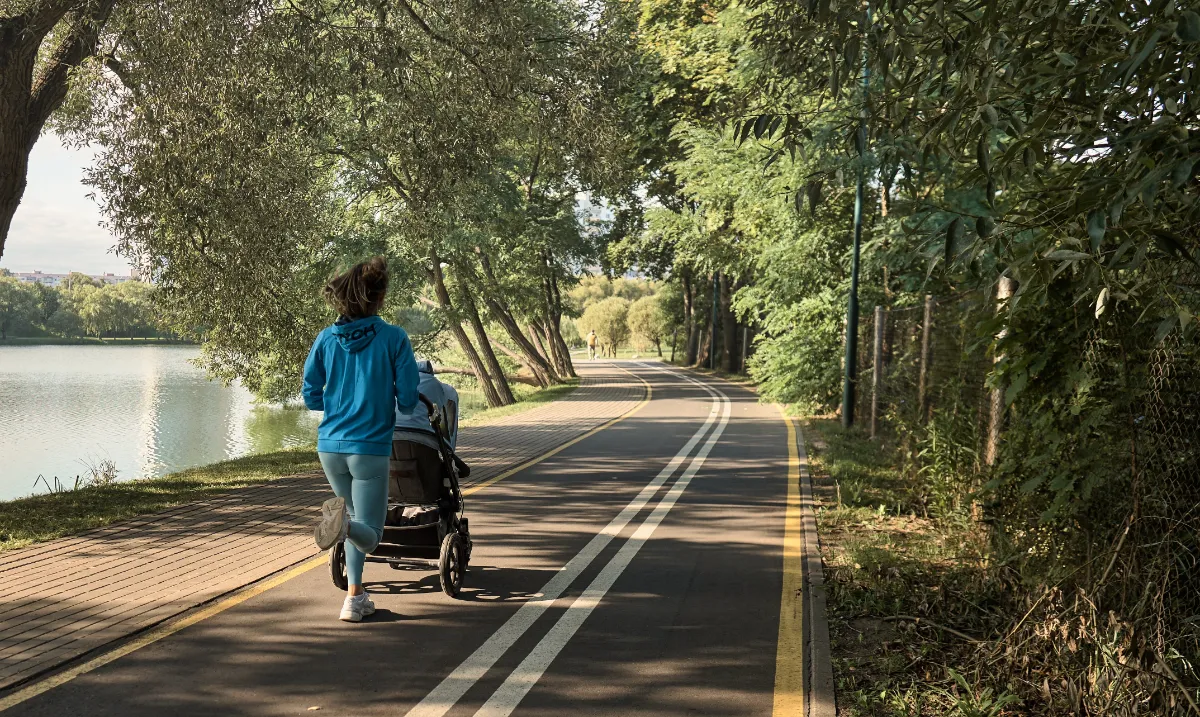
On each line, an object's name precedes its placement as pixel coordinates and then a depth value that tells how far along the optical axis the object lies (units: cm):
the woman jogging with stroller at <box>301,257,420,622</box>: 575
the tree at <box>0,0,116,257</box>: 950
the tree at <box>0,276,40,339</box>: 7344
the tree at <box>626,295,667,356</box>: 8788
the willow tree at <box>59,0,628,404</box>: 986
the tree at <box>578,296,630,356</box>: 9438
